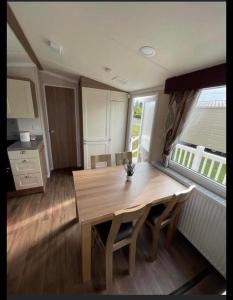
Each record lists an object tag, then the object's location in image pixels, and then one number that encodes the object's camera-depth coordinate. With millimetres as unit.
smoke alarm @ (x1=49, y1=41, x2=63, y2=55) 1565
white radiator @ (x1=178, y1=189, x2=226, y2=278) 1274
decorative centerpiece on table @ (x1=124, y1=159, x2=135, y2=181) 1667
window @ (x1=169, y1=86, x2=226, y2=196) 1440
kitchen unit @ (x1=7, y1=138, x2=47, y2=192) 2174
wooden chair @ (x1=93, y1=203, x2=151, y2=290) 968
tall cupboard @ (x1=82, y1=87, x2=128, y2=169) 2873
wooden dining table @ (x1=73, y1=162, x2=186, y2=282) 1118
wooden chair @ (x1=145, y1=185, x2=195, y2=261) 1261
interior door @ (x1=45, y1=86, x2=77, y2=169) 3098
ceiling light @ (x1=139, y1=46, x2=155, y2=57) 1285
